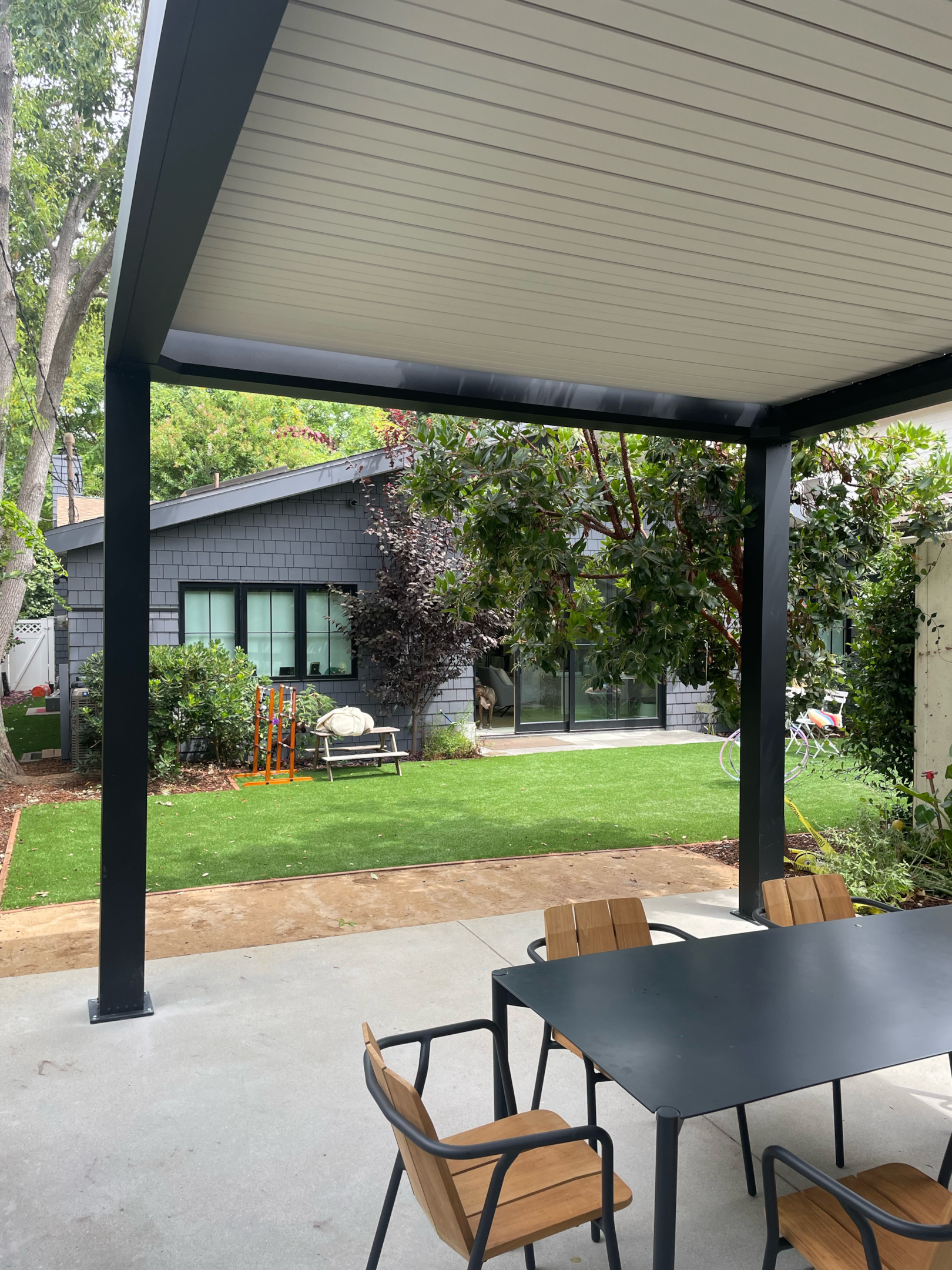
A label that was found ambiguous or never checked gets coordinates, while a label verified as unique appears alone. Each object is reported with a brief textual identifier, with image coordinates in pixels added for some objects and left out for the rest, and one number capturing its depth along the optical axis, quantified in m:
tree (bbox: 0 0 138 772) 11.01
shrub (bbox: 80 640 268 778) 9.59
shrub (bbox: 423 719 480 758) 11.70
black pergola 1.98
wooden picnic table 10.16
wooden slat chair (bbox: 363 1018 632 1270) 1.80
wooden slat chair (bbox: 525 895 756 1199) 2.95
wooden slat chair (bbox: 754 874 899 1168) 3.22
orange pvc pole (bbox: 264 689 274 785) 9.62
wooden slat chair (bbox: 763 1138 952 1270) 1.61
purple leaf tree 11.19
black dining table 1.91
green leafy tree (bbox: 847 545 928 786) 6.28
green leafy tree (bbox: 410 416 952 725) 5.27
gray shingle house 10.59
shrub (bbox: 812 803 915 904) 5.36
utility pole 21.09
